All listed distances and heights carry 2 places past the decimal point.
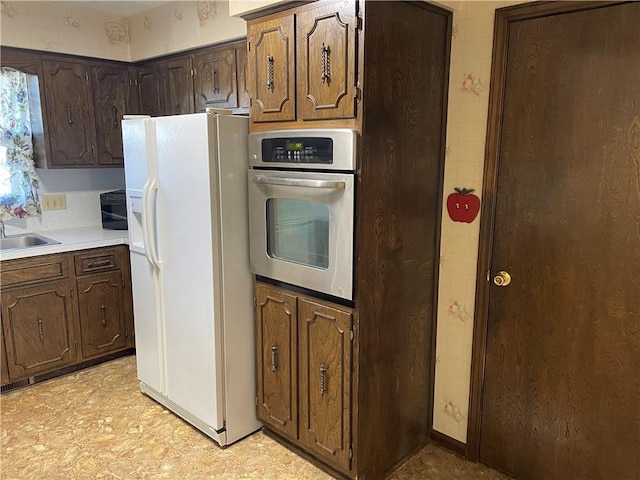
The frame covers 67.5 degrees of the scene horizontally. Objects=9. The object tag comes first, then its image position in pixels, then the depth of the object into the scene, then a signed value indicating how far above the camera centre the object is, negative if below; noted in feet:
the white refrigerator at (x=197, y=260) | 7.30 -1.74
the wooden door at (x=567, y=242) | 5.73 -1.11
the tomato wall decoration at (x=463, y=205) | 7.03 -0.75
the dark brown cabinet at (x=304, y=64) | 5.92 +1.19
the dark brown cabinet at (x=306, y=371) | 6.63 -3.20
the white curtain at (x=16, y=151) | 10.39 +0.03
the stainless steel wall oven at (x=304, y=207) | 6.10 -0.75
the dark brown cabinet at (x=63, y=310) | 9.41 -3.28
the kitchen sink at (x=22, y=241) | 10.64 -1.97
